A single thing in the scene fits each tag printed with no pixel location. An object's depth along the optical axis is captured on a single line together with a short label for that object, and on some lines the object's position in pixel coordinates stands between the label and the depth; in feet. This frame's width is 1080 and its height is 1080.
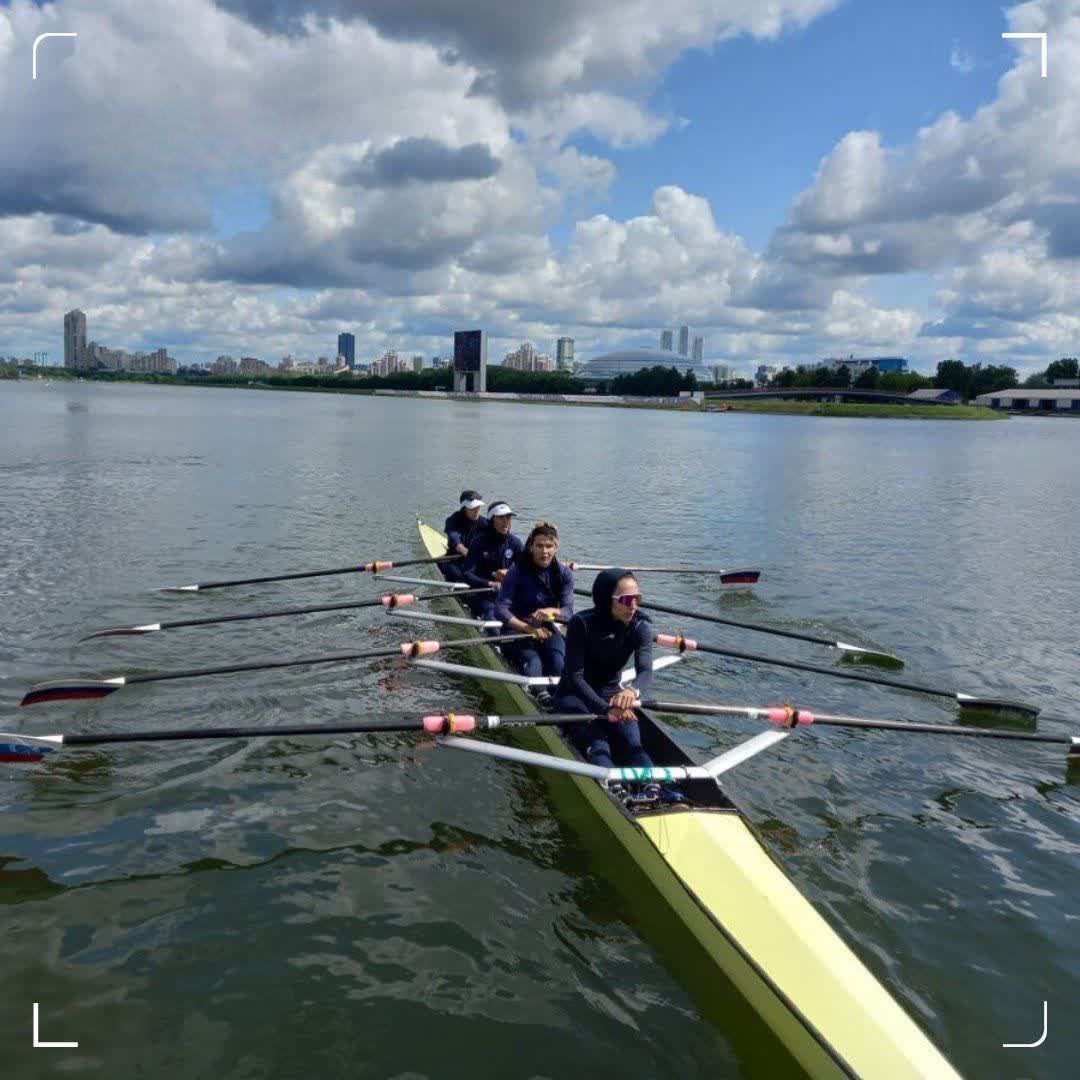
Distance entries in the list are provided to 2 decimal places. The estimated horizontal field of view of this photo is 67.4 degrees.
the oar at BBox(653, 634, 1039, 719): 31.89
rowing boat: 14.47
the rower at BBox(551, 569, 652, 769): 24.39
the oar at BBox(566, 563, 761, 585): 55.65
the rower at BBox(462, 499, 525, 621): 42.65
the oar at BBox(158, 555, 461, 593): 48.01
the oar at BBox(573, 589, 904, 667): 39.81
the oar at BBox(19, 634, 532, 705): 29.30
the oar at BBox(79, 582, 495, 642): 39.24
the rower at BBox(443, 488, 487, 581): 48.65
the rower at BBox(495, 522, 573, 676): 33.04
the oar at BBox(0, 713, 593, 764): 22.89
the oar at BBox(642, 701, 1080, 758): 24.89
